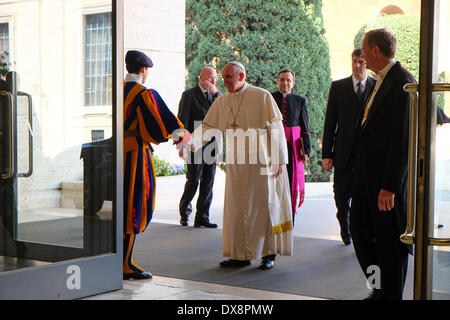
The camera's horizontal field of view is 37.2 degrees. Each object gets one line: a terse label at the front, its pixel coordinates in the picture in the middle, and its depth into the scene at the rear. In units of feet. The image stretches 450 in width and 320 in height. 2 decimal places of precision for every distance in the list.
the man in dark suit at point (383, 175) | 13.23
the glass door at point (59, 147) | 14.17
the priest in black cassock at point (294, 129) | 22.26
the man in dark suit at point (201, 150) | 26.50
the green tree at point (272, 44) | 49.90
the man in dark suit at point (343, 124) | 20.92
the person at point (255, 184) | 18.43
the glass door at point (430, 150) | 11.20
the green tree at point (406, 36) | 56.49
